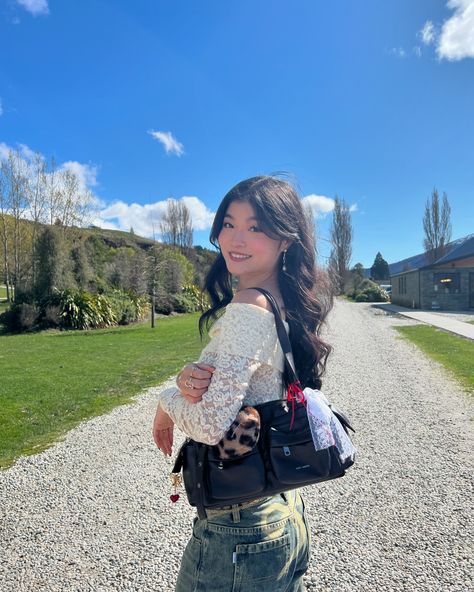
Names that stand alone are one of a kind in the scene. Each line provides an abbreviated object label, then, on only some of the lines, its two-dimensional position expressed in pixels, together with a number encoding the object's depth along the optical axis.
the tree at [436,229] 51.69
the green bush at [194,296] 31.73
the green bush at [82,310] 19.41
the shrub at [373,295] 43.62
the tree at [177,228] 51.22
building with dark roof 27.48
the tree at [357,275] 51.22
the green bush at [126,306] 21.94
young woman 1.06
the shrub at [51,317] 18.98
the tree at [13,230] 29.33
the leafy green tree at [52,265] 20.53
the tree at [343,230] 53.94
